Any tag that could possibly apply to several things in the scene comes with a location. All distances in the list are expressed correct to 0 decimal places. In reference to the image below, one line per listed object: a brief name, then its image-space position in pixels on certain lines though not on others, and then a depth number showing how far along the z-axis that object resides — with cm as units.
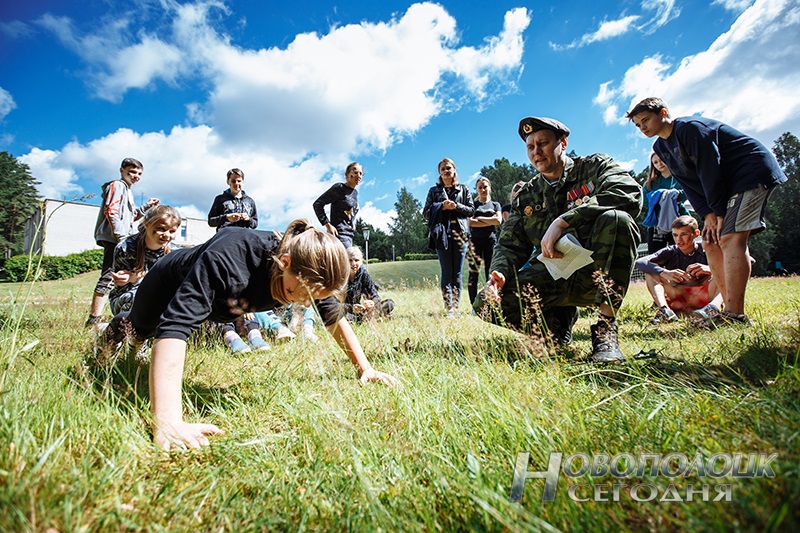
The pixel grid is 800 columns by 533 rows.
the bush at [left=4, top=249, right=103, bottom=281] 2461
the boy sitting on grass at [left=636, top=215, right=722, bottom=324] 423
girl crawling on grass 146
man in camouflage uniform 265
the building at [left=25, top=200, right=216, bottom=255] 3731
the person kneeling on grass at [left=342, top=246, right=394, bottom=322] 498
